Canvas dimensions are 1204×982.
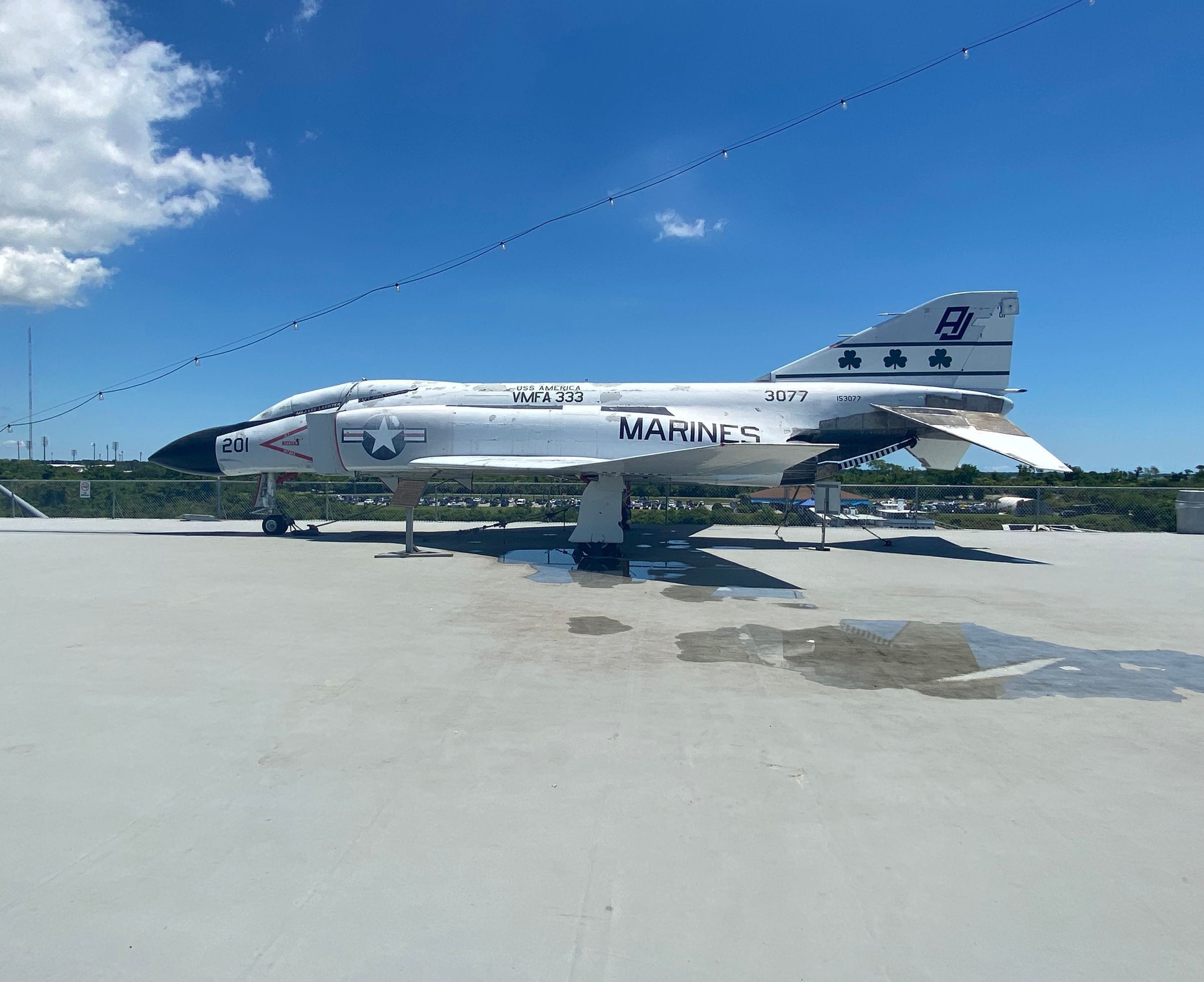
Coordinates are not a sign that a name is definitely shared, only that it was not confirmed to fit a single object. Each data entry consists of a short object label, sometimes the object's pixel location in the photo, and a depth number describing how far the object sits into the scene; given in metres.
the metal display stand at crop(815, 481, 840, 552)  15.95
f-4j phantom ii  14.88
